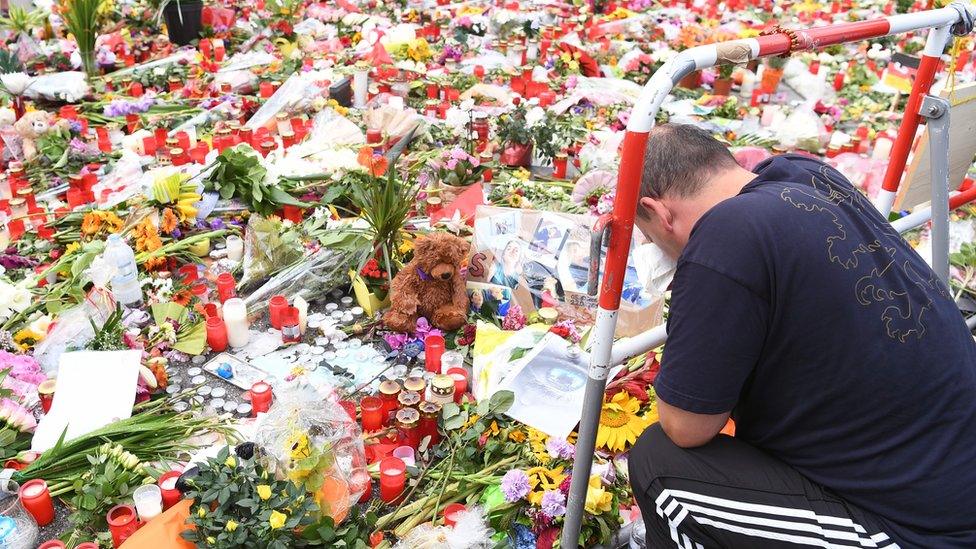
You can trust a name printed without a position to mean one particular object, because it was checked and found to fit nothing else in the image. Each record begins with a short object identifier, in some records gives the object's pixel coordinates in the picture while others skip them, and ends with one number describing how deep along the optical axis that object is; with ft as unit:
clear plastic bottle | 10.74
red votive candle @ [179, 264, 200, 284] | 12.01
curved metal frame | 5.24
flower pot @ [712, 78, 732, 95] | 21.34
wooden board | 8.43
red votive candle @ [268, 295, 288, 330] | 10.99
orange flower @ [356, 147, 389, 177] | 14.10
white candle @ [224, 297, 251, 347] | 10.44
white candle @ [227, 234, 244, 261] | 12.37
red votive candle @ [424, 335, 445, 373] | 10.18
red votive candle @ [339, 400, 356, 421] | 9.24
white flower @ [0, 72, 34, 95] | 17.80
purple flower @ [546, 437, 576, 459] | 7.98
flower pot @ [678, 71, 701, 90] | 22.30
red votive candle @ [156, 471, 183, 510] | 7.53
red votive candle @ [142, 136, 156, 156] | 15.88
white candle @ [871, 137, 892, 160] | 16.48
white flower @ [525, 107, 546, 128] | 16.57
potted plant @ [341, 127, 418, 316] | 11.18
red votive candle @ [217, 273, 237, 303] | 11.22
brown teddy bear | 10.64
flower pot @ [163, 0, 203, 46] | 23.84
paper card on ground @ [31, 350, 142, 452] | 8.54
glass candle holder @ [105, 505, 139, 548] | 7.27
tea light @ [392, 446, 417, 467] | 8.49
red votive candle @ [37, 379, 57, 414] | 8.87
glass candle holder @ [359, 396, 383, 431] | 8.93
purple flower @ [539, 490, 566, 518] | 7.23
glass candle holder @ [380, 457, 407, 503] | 7.98
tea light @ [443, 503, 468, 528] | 7.61
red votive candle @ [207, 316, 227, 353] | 10.44
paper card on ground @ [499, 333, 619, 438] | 8.76
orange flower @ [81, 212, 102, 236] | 12.32
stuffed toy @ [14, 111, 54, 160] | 15.70
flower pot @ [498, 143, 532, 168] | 15.83
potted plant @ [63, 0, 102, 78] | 20.66
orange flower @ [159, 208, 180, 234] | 12.50
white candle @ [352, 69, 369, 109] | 19.10
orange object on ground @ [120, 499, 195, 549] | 6.88
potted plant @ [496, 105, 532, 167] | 15.60
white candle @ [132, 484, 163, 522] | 7.41
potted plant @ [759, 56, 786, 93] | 21.56
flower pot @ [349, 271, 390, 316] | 11.27
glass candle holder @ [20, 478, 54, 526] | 7.56
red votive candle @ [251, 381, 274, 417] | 9.14
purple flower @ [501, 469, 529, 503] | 7.47
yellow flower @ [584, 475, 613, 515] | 7.29
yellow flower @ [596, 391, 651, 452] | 8.46
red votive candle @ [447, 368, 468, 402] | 9.33
